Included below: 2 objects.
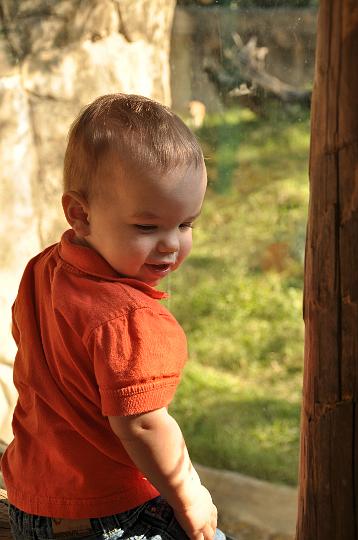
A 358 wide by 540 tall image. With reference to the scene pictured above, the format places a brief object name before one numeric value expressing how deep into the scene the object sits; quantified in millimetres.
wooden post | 1711
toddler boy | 1730
